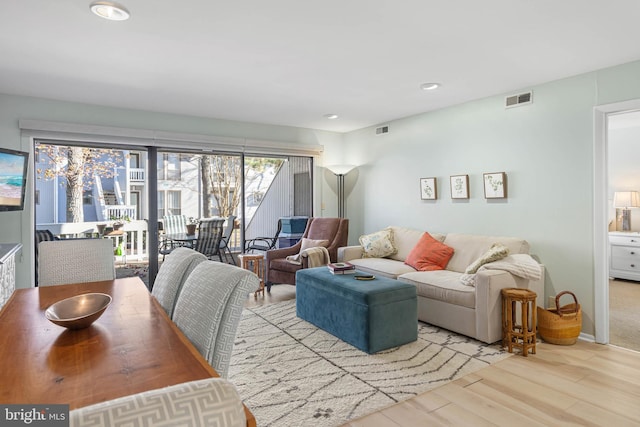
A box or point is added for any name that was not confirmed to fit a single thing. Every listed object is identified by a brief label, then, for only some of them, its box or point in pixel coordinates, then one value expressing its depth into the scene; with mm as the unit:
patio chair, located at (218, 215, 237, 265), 5414
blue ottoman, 3027
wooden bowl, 1436
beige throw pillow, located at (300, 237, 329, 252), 5074
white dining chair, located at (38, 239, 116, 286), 2588
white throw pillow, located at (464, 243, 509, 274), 3445
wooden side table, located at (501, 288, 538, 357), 3016
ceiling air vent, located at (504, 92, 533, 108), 3762
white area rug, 2250
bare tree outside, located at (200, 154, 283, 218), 5348
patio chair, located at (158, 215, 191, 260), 4910
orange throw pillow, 4180
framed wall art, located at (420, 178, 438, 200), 4730
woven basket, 3205
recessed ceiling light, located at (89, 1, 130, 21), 2133
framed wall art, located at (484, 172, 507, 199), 3982
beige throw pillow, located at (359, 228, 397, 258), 4852
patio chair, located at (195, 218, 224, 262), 5143
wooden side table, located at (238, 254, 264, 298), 4926
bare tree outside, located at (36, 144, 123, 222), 4352
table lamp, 5727
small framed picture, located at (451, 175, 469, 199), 4355
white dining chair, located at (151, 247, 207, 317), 1897
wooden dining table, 973
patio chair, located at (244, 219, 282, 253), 5719
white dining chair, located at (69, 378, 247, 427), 477
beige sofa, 3152
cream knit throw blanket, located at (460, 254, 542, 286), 3262
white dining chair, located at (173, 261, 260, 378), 1358
